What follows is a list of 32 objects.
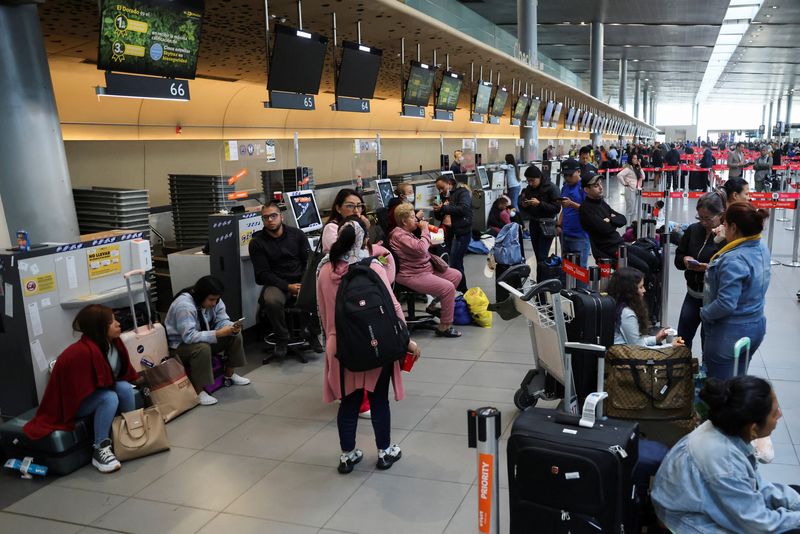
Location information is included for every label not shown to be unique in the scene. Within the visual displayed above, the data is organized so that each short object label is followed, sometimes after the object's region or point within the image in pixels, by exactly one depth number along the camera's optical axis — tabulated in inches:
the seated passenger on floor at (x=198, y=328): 201.5
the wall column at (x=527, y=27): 664.4
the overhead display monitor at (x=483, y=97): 489.1
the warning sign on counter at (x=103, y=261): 197.3
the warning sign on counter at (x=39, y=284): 175.2
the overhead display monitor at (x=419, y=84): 374.6
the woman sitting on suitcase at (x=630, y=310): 165.0
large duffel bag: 137.1
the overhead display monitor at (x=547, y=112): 746.2
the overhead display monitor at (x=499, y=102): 536.4
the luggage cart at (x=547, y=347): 125.0
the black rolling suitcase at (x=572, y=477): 96.5
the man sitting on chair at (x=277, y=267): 246.7
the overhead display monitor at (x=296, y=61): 253.1
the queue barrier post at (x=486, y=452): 97.5
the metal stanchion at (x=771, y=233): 393.1
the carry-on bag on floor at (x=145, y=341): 194.4
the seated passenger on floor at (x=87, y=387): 163.8
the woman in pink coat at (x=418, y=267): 259.1
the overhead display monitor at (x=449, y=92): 417.4
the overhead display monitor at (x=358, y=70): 303.4
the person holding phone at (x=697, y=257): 203.3
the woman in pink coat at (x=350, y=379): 151.1
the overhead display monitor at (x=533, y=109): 686.8
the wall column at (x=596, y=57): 959.0
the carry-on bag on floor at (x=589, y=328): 145.8
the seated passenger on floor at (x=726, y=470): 90.0
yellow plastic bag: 282.8
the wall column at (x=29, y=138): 182.2
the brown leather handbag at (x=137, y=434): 169.5
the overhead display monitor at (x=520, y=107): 643.2
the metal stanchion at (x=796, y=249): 384.5
